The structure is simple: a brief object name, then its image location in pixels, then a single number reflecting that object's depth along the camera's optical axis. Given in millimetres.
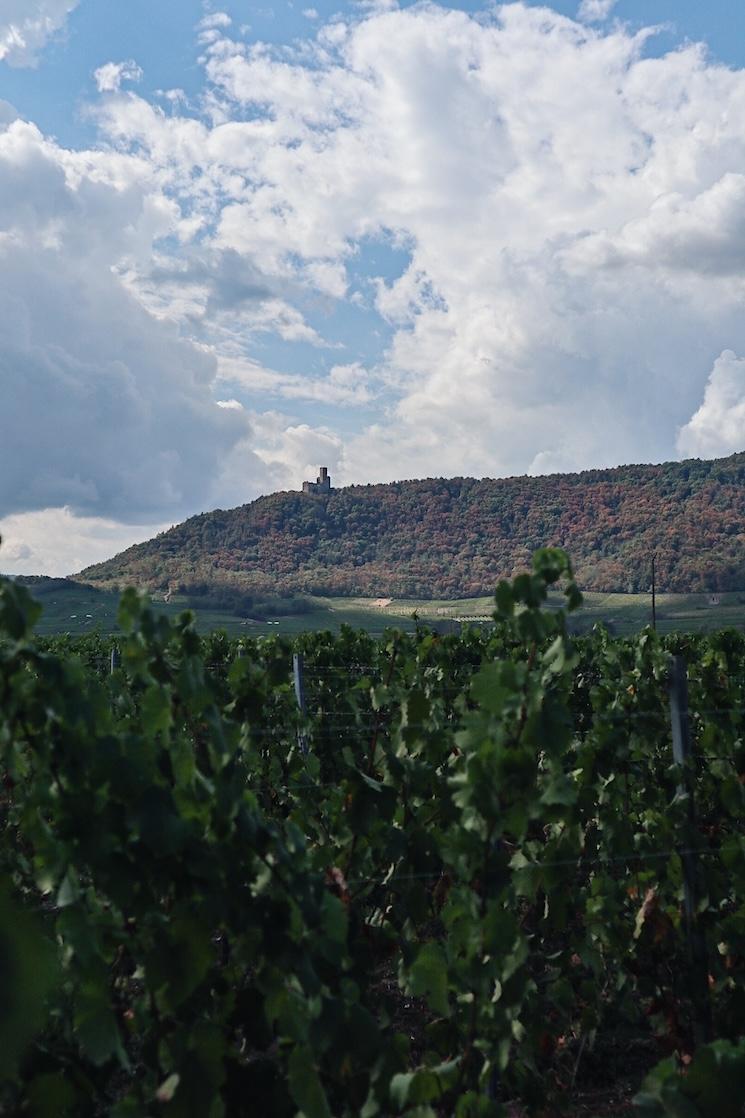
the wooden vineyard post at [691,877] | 4336
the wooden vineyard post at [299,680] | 7886
